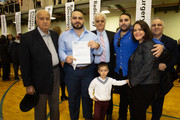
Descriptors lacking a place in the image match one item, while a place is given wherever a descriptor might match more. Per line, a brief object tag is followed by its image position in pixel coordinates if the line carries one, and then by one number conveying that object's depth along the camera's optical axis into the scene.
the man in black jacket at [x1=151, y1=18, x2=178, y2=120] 1.89
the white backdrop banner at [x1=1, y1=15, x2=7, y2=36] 6.03
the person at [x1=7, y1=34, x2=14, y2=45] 6.05
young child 1.86
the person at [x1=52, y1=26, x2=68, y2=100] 3.19
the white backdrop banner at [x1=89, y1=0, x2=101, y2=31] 3.86
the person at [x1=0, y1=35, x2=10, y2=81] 5.24
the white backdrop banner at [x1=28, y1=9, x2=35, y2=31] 5.01
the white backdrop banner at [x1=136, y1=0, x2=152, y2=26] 3.03
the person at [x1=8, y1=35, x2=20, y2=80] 4.72
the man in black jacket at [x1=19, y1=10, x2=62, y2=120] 1.58
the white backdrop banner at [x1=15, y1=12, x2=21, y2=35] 5.53
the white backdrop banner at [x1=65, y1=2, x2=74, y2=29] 4.38
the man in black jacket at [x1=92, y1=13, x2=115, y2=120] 2.10
